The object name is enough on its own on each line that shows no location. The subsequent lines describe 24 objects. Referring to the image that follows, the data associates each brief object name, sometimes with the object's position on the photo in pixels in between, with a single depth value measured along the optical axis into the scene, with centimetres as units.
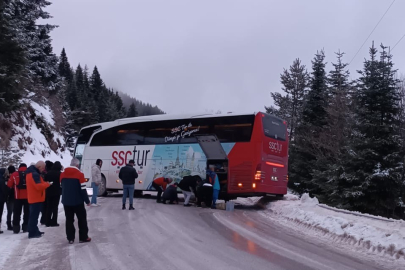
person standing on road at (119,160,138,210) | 1517
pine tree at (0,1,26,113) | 2238
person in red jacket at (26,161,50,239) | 940
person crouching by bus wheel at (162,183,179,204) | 1834
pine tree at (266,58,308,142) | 4791
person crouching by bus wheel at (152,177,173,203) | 1878
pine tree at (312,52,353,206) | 2491
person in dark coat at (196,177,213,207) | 1697
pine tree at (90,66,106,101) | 10395
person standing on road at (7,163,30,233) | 1021
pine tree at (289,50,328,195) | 3136
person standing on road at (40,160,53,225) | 1157
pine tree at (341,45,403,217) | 2048
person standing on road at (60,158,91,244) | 898
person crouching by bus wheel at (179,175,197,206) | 1739
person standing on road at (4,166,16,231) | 1075
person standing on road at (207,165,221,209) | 1708
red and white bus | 1700
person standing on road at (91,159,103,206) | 1684
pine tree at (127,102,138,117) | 10517
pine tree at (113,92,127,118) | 9803
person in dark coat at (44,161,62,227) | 1098
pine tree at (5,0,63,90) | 3916
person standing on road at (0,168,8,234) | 1056
